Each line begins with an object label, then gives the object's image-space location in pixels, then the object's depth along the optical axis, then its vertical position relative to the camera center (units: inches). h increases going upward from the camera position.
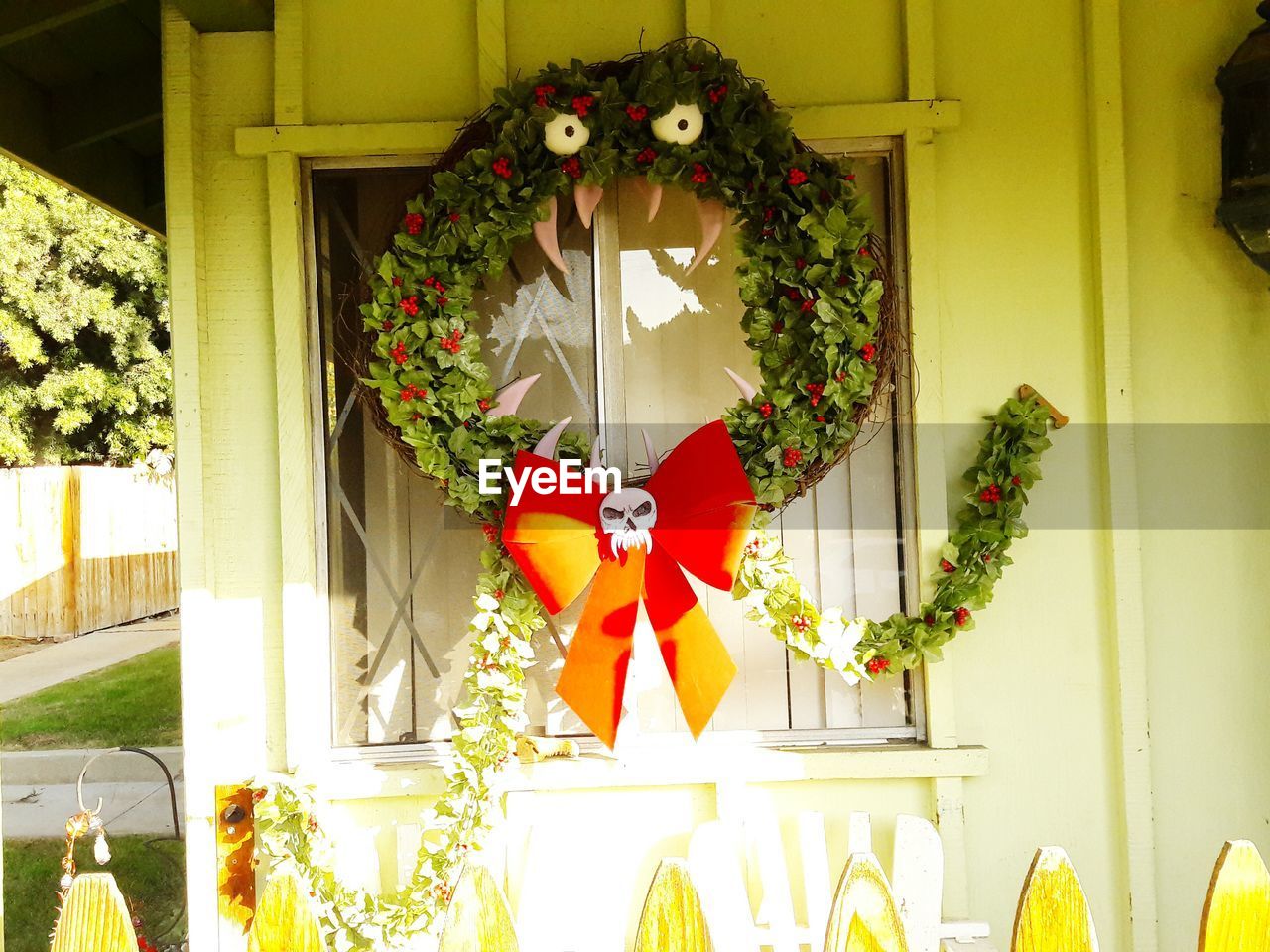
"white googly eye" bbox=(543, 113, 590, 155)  89.6 +32.7
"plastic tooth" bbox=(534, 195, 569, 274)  94.2 +24.8
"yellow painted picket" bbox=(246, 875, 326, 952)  42.2 -18.0
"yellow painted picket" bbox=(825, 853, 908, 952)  40.0 -17.5
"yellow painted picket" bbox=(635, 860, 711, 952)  40.1 -17.4
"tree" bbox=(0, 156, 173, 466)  504.1 +91.5
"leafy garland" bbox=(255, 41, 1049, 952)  88.5 +13.6
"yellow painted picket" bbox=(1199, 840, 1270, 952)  41.0 -18.0
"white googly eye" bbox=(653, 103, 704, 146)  89.0 +33.0
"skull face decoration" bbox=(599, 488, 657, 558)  91.4 -2.6
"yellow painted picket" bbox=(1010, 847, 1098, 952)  40.9 -18.1
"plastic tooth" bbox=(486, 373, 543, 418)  94.4 +9.5
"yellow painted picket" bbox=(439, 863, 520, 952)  40.9 -17.5
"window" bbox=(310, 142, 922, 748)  99.6 +1.6
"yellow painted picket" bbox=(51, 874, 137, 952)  40.9 -17.0
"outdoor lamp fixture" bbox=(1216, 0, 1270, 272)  90.4 +30.4
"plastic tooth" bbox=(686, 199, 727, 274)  96.0 +26.2
